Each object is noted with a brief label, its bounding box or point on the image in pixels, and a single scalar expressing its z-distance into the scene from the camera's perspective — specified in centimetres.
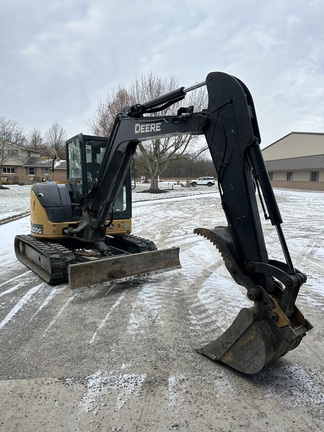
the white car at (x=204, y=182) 4847
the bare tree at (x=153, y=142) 2918
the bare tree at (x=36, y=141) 7431
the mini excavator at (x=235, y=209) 288
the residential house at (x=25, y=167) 5244
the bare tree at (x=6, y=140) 3975
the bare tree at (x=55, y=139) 7005
